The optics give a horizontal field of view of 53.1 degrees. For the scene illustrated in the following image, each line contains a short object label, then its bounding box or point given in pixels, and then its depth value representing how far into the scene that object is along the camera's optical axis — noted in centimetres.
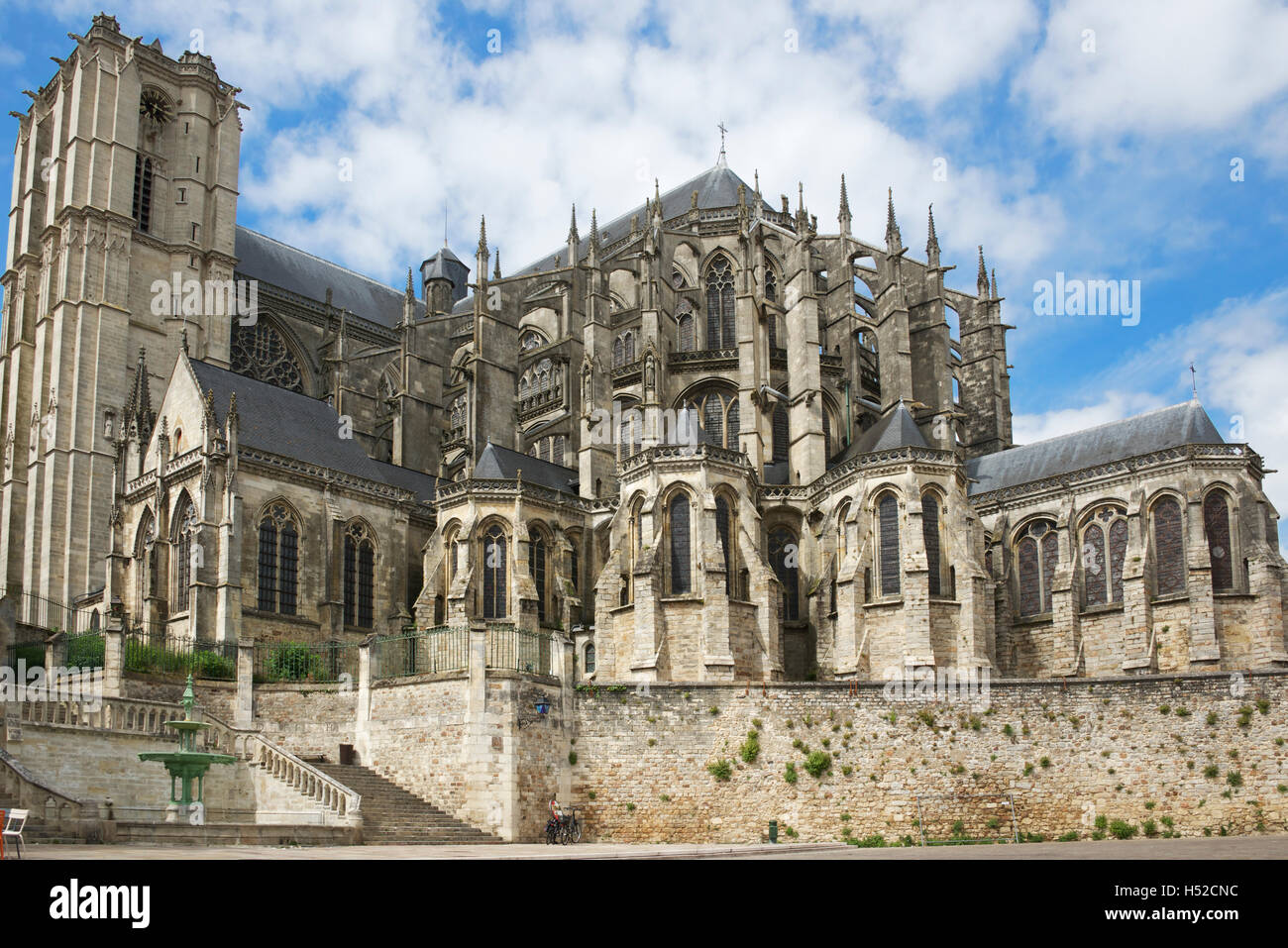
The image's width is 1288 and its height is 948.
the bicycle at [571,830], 2411
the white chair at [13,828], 1432
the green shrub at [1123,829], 2548
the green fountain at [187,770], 2036
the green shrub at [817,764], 2594
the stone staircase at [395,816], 2241
